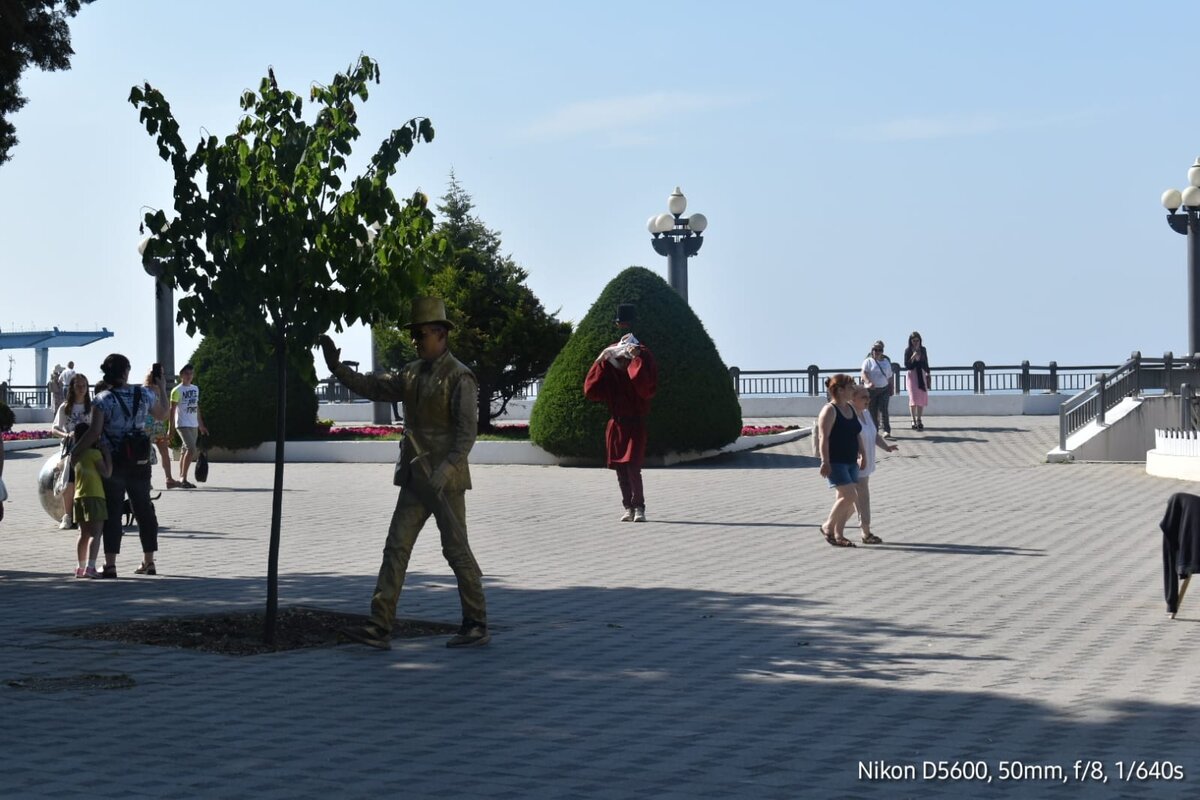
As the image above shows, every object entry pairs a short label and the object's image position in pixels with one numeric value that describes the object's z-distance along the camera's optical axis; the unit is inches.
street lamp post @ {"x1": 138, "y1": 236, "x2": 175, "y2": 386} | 1243.5
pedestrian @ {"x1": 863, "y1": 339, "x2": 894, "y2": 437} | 1036.5
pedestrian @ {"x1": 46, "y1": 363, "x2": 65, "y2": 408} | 1472.7
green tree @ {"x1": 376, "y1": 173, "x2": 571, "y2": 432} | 1229.7
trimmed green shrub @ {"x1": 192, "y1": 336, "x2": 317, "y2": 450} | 1075.9
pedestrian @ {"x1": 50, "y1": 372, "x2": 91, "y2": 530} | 546.0
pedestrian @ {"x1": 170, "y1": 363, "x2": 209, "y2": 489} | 829.8
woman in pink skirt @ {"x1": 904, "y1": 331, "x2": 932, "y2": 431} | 1127.0
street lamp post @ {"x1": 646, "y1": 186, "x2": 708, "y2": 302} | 1218.6
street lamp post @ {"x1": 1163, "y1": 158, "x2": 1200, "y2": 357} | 1161.5
